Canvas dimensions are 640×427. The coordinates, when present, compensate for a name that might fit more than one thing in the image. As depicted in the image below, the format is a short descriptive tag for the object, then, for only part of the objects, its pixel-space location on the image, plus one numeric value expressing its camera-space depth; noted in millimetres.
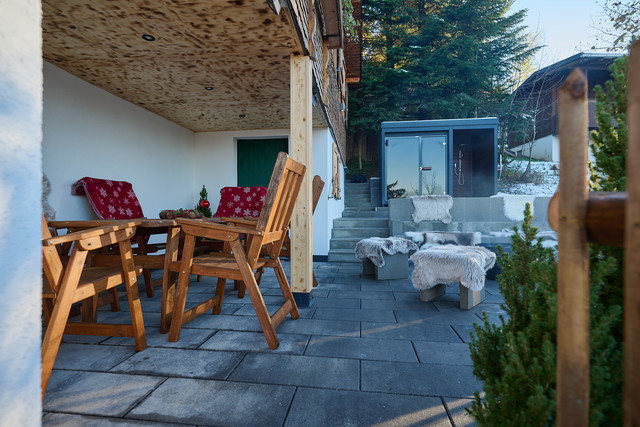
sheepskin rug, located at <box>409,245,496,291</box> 2664
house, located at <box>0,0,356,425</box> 705
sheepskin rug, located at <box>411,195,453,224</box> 5566
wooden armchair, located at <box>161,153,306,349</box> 1931
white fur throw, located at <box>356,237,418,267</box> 3816
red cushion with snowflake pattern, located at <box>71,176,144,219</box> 3453
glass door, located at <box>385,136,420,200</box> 8258
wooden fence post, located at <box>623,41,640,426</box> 384
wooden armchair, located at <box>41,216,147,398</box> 1461
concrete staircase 5492
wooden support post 2885
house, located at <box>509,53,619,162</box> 11344
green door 6289
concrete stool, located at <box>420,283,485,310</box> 2771
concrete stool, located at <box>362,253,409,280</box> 3920
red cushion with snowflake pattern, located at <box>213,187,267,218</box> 4688
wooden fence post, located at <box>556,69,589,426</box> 491
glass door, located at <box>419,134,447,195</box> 8188
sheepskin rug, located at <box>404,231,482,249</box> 4441
